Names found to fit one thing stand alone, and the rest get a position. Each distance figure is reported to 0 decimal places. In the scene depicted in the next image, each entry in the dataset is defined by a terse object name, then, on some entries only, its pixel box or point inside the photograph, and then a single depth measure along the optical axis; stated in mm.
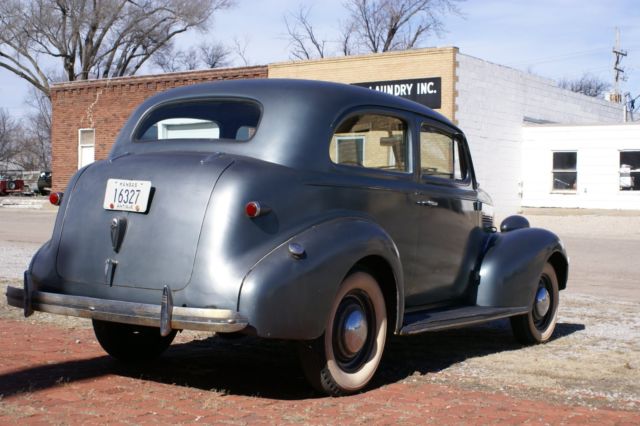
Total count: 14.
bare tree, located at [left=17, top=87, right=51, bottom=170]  79812
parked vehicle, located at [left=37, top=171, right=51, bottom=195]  49438
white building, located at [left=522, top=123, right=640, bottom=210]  27484
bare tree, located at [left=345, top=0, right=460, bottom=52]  50750
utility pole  48406
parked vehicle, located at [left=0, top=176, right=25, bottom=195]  50322
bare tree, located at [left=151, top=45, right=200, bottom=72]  56562
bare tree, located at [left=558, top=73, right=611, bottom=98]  79250
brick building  25688
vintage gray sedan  4520
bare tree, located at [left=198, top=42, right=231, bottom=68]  68438
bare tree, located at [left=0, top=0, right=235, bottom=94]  50906
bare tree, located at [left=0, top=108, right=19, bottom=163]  80625
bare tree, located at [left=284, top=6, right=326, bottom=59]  53775
